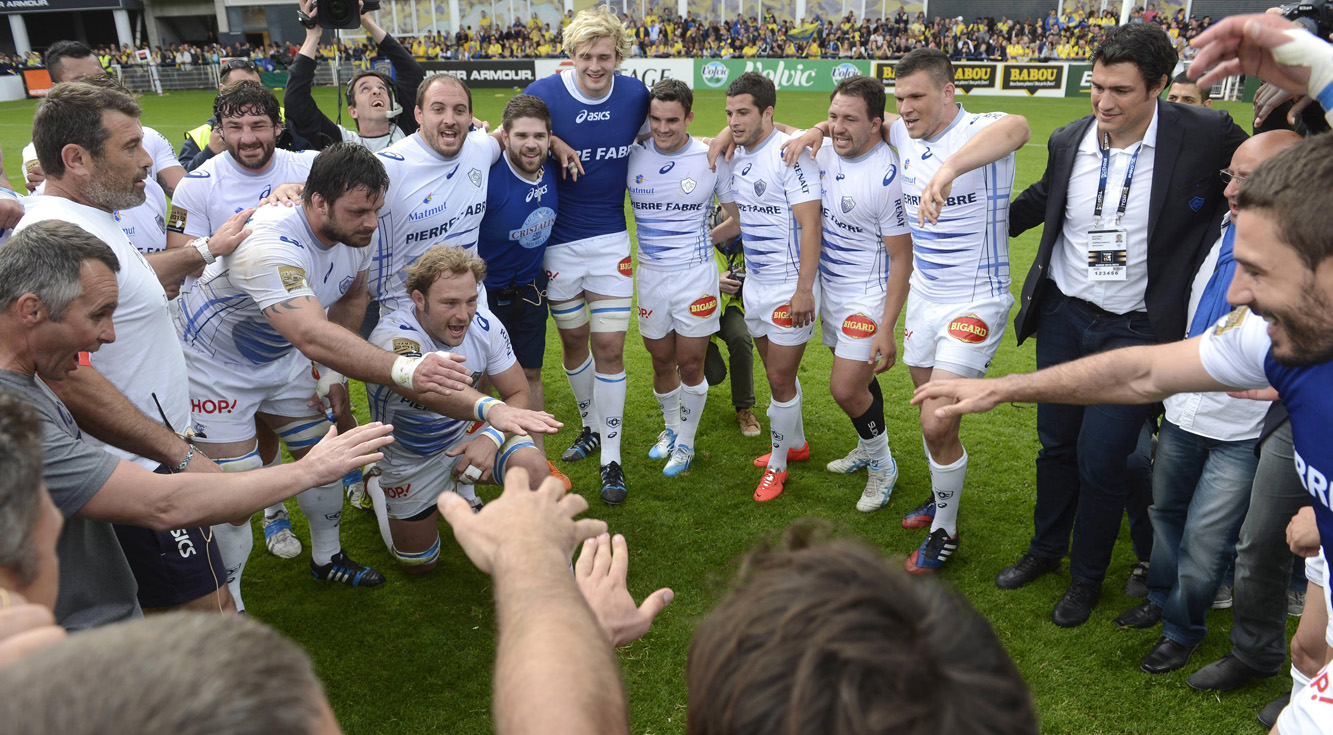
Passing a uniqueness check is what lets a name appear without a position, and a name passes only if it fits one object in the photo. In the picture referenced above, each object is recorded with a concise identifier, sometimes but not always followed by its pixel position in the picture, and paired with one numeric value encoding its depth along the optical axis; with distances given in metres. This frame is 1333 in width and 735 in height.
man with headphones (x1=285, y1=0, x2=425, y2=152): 6.32
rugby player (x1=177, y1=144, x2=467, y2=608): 3.89
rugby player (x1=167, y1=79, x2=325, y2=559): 4.89
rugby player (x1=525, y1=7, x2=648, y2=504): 5.62
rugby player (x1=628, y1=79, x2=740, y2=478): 5.78
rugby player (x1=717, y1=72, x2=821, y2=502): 5.39
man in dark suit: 3.74
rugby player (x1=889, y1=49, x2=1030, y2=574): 4.54
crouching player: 4.09
